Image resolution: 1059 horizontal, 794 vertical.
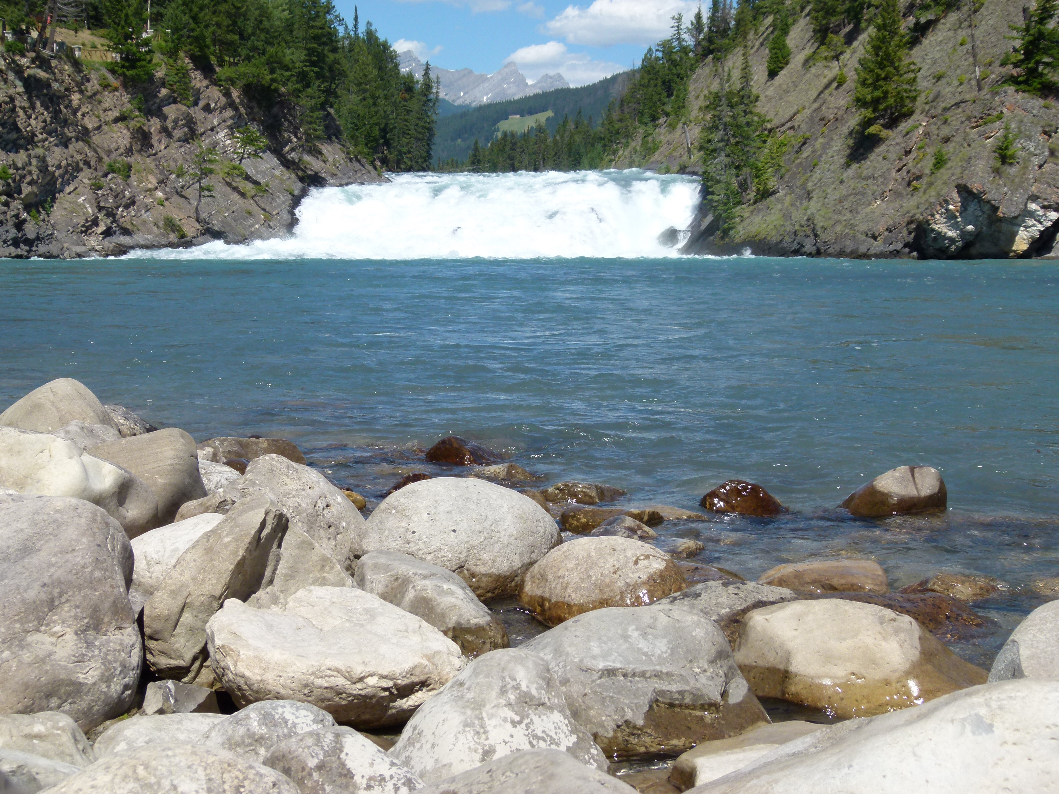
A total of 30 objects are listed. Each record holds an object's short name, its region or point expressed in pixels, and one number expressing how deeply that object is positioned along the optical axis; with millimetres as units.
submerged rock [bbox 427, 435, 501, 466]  10000
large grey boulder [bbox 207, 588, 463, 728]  3965
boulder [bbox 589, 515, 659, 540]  7434
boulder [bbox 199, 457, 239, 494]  7156
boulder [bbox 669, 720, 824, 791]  3438
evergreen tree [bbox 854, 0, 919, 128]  46250
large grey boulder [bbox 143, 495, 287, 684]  4363
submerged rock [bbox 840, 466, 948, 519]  8227
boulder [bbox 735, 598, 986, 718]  4633
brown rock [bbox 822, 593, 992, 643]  5555
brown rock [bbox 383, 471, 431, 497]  8883
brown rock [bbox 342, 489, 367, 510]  8180
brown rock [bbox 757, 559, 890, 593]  6230
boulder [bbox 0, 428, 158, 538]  5047
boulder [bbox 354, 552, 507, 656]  4984
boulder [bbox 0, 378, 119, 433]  7820
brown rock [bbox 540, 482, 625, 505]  8672
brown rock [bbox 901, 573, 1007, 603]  6212
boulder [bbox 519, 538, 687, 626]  5871
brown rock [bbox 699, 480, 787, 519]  8367
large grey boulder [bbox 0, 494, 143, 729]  3725
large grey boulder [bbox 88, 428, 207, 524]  6120
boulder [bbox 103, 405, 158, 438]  9398
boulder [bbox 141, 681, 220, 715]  4191
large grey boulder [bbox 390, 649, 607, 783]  3523
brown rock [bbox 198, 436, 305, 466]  9211
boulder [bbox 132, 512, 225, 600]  4871
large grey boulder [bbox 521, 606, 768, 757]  4227
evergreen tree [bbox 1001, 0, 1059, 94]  41188
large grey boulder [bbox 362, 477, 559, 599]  6211
